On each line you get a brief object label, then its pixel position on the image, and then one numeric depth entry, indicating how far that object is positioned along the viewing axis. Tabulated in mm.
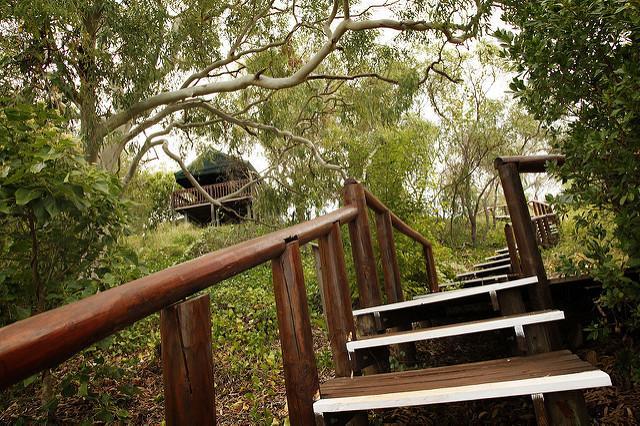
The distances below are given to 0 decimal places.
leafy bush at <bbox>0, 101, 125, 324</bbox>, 2268
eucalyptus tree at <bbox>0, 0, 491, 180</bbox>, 5238
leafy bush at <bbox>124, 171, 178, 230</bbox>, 10539
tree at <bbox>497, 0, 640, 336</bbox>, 1758
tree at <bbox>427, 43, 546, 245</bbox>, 13234
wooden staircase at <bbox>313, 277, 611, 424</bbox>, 1414
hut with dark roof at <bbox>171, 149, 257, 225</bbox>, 15291
